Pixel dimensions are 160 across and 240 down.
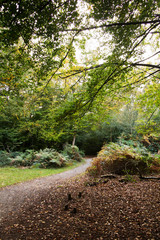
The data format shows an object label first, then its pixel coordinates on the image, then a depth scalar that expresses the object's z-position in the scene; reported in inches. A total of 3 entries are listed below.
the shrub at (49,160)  386.9
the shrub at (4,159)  390.7
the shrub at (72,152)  515.9
